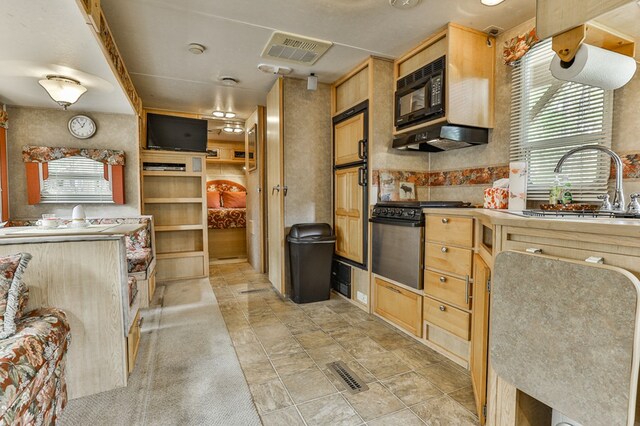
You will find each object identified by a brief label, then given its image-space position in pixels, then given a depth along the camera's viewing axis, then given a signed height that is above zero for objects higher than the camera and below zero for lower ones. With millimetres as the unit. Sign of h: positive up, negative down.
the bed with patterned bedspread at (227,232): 5703 -654
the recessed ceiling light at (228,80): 3541 +1393
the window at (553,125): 1895 +492
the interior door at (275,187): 3484 +137
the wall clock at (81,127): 3628 +853
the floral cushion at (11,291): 1361 -428
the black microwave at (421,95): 2477 +893
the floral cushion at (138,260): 2930 -605
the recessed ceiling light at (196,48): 2754 +1371
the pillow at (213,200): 6620 -41
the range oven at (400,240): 2391 -357
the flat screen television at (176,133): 4348 +939
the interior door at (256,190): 4672 +130
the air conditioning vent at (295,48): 2660 +1377
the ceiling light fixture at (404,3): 2107 +1351
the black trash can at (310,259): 3322 -671
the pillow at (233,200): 6682 -41
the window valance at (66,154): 3463 +519
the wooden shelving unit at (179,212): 4312 -204
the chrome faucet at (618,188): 1504 +48
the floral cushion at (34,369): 1121 -698
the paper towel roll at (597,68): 1335 +592
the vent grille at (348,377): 1850 -1144
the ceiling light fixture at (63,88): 2564 +938
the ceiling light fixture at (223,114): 4971 +1378
